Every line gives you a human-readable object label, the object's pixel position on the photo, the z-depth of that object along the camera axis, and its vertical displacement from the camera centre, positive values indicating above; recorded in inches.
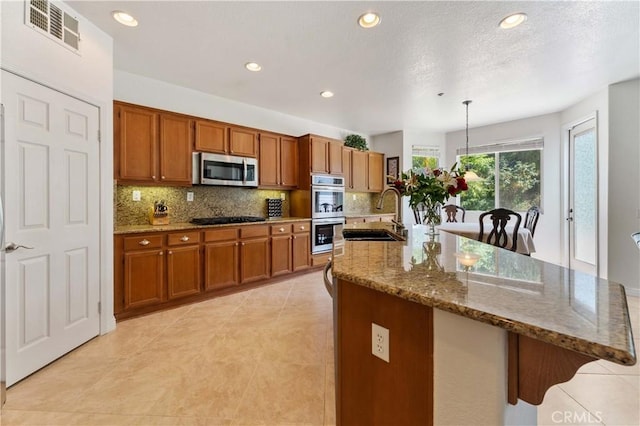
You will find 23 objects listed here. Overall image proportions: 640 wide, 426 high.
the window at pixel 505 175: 193.3 +27.6
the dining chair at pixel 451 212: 189.9 -0.2
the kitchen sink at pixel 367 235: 92.4 -8.2
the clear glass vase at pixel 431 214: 76.2 -0.6
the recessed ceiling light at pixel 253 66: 115.2 +64.0
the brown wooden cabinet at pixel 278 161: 160.7 +32.1
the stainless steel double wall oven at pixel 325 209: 174.2 +2.2
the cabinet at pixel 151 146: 111.7 +30.1
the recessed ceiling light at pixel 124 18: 84.1 +63.0
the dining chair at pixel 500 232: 124.0 -9.7
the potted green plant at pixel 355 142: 210.5 +55.6
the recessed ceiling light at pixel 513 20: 83.7 +61.6
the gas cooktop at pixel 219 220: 132.4 -3.9
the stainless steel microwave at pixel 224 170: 134.3 +22.8
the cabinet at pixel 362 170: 204.5 +34.1
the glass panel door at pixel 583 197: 149.0 +8.3
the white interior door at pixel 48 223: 69.2 -2.9
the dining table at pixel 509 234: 129.6 -11.1
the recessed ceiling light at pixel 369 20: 84.2 +62.3
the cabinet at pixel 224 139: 135.6 +39.8
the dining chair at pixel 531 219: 149.1 -4.2
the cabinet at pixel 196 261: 105.5 -23.2
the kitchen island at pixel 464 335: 23.3 -12.8
